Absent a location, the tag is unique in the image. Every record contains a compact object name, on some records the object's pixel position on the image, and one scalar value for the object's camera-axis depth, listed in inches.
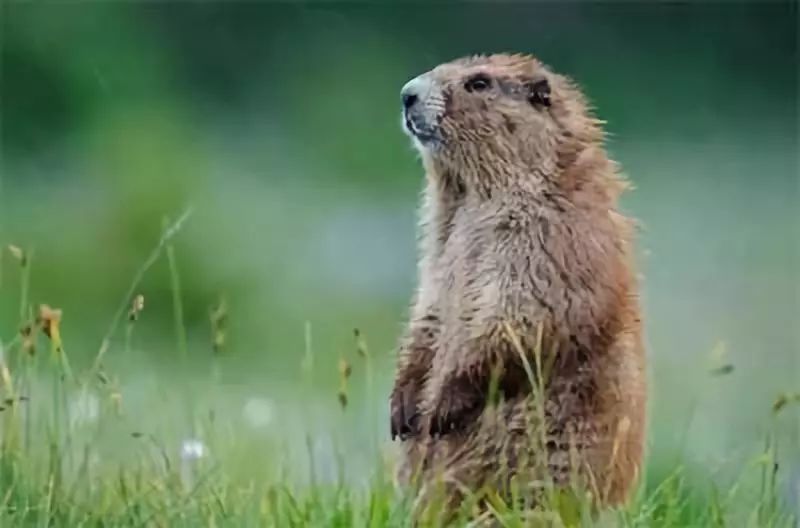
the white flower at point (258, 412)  415.9
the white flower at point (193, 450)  345.6
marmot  341.7
